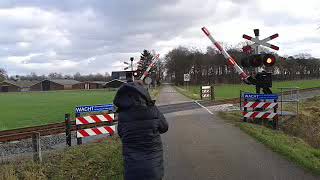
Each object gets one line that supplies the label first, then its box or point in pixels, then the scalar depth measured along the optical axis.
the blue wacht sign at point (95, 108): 8.09
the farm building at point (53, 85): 101.22
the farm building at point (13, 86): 101.22
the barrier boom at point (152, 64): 11.54
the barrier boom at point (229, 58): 10.43
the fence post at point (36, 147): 6.14
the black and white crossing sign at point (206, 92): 26.03
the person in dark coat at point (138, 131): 3.11
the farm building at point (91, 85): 104.00
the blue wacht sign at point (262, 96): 9.94
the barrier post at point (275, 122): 10.35
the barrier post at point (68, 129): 8.16
